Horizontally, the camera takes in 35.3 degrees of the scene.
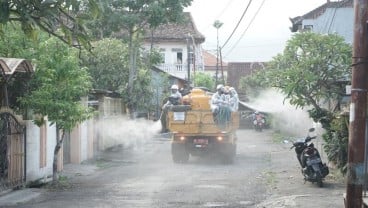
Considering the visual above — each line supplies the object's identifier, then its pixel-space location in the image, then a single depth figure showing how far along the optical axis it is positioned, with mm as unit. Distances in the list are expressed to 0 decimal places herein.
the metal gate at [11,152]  12297
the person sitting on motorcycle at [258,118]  40450
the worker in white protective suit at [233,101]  19594
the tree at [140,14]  25359
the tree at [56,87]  12734
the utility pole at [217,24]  54747
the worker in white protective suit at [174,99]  20062
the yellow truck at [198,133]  19406
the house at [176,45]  50312
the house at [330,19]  27948
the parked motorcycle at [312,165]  13219
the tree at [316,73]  15234
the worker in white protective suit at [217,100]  19344
